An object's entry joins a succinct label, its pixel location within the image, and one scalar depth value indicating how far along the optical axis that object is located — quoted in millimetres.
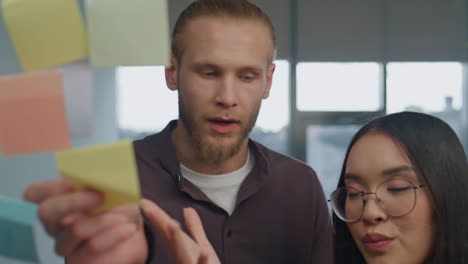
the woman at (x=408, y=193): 486
